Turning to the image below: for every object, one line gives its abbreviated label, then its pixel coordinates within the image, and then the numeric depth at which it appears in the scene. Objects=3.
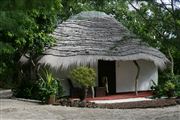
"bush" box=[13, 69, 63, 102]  12.26
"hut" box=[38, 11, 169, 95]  14.32
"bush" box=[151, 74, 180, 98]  13.51
